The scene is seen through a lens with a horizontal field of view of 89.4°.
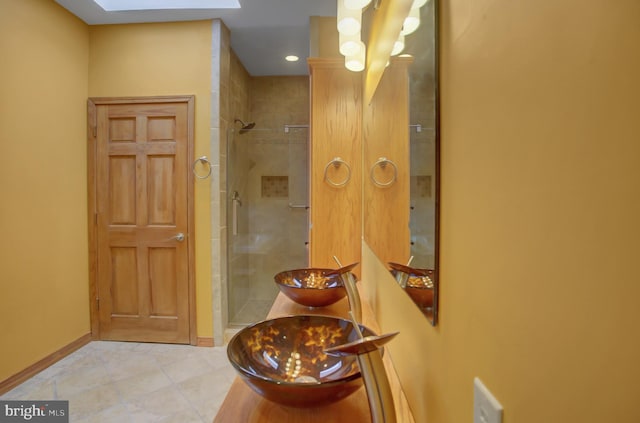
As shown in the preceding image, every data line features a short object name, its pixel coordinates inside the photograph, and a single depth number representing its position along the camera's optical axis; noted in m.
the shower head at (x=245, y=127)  3.33
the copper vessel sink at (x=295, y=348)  0.87
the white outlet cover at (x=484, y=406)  0.40
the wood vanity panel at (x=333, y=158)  2.12
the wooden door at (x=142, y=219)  2.70
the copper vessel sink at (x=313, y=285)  1.30
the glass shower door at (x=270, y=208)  3.54
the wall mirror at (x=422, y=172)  0.62
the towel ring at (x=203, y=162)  2.69
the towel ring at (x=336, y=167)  2.14
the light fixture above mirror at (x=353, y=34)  0.93
